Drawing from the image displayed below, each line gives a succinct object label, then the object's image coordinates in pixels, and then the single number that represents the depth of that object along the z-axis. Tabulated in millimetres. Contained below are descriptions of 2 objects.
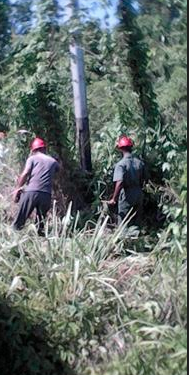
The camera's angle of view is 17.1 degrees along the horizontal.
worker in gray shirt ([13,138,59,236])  7852
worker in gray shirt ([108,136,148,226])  7914
